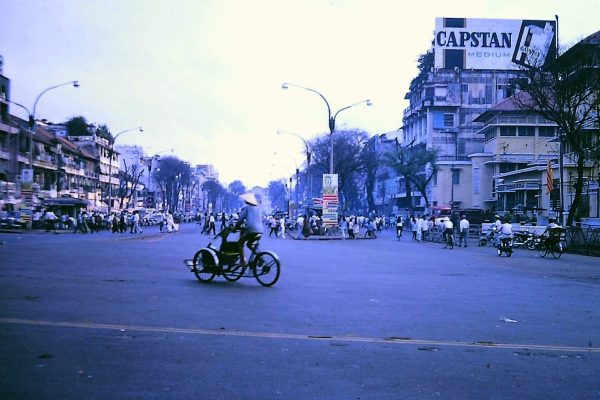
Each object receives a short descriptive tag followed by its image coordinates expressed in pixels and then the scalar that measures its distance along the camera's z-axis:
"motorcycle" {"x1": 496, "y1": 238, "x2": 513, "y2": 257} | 26.52
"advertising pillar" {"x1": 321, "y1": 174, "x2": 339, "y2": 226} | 40.84
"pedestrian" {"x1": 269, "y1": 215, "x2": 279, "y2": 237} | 46.86
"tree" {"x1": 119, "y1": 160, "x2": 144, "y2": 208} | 96.96
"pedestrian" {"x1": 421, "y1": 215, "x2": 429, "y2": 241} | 44.28
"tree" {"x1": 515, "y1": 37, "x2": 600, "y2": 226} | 34.53
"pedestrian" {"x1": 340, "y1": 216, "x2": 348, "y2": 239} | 44.54
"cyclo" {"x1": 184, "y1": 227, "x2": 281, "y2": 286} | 11.93
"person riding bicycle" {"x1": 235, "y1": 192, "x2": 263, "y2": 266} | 12.02
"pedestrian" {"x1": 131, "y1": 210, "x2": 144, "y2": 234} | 46.25
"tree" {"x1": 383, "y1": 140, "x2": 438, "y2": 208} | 71.44
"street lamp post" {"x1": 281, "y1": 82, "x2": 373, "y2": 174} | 43.91
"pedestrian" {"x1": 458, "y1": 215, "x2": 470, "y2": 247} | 34.90
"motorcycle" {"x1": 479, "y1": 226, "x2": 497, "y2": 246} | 38.62
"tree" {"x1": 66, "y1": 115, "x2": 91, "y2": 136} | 92.00
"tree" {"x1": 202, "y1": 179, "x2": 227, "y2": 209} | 186.25
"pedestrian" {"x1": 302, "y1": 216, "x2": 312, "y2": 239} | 42.83
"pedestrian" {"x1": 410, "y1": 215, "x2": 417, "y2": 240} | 45.58
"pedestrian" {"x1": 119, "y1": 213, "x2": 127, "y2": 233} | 47.97
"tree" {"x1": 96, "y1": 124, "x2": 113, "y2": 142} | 93.50
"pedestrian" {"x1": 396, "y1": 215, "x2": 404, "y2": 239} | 43.81
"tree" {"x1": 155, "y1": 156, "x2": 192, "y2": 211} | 122.12
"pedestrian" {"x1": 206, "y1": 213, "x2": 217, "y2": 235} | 41.22
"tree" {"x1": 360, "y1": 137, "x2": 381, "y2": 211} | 87.00
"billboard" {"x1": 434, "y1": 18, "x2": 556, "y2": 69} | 76.75
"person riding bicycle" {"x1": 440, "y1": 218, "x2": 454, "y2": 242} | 33.00
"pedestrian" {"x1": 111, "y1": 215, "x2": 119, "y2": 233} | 47.27
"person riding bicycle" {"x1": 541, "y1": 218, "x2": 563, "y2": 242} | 25.77
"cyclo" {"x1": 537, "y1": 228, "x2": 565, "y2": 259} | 25.79
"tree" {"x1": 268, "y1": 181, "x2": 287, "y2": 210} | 176.60
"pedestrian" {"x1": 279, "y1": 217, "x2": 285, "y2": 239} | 44.31
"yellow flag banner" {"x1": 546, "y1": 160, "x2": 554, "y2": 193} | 35.17
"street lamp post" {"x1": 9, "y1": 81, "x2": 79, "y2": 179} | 45.16
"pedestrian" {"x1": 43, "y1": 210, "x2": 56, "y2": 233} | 47.31
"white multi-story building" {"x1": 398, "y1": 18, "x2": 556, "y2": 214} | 75.94
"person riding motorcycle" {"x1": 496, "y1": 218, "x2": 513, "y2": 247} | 26.26
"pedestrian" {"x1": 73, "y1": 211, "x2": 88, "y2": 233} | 46.06
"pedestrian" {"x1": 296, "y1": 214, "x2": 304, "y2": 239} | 43.12
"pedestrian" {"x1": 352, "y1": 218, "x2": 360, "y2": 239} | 44.47
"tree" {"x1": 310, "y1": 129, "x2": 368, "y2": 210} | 84.38
